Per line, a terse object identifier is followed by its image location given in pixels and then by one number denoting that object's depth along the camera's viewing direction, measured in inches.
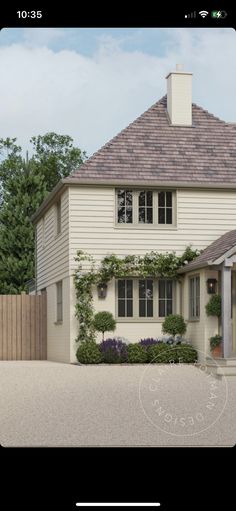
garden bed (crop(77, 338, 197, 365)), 694.5
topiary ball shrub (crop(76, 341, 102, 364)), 695.1
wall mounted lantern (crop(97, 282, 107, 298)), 740.0
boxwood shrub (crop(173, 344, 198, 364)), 692.7
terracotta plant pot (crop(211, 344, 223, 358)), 669.9
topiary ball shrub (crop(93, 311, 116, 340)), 727.7
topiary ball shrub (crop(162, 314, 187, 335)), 737.6
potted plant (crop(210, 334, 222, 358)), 675.4
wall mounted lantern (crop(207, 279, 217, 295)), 690.2
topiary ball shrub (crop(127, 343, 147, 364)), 696.4
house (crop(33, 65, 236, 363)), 746.2
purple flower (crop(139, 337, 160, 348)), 722.1
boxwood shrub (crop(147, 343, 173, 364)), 694.5
